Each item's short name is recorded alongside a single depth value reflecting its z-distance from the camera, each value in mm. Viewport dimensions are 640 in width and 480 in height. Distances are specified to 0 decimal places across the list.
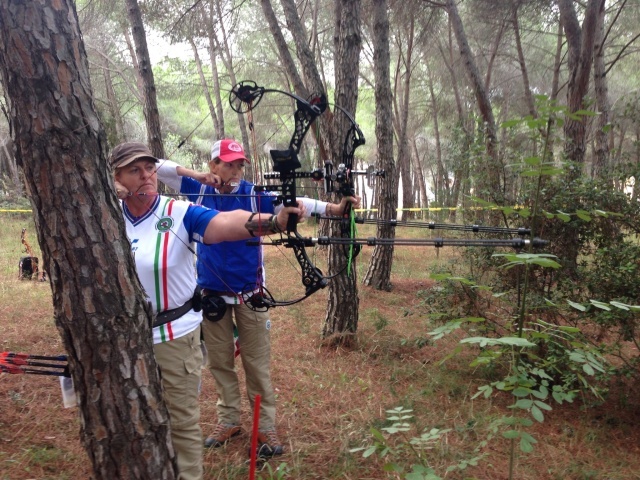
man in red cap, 3012
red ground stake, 1939
